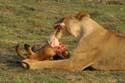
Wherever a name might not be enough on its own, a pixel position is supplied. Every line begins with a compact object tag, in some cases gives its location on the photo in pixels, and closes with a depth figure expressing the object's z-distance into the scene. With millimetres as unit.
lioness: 13141
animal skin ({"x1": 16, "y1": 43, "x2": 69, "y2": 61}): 13641
